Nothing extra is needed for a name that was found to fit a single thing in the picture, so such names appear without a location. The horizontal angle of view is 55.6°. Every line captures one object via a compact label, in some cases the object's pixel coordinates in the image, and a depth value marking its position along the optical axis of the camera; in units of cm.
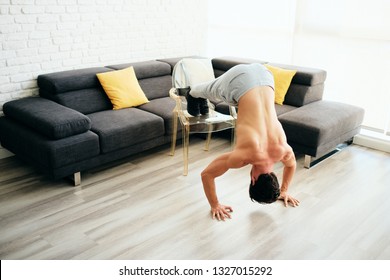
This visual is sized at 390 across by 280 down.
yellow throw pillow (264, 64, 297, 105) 409
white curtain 395
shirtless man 234
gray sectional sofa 303
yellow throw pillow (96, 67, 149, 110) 381
